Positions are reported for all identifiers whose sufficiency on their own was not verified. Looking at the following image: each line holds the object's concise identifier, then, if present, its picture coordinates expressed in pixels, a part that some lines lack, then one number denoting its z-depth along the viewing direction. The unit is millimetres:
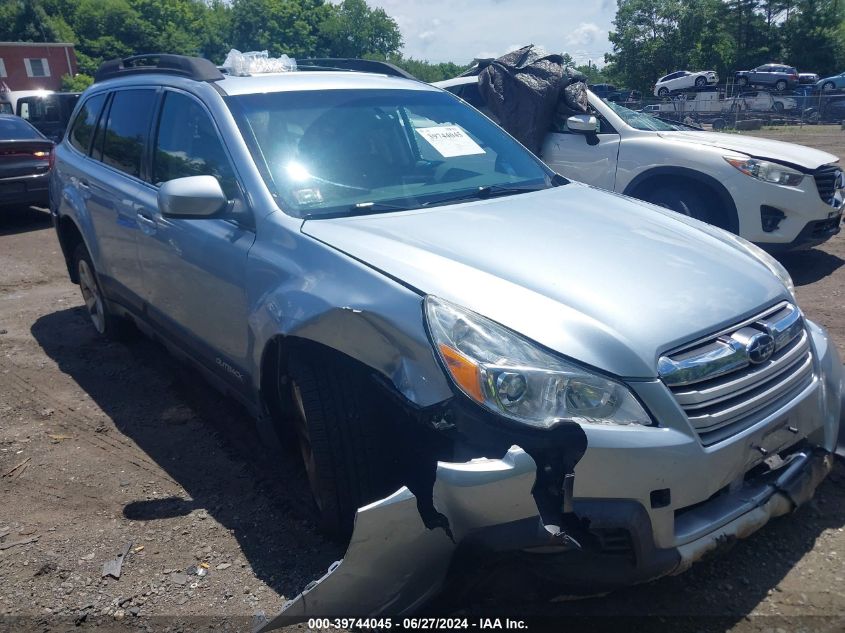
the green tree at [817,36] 48344
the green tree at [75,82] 53531
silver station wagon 2074
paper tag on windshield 3695
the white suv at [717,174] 6156
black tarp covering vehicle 7480
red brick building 52594
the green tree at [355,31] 88625
